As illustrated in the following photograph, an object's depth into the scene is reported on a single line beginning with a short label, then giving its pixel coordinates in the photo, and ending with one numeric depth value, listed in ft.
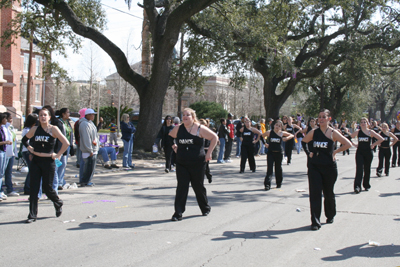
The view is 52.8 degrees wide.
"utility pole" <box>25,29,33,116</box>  98.20
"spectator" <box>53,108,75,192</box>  31.01
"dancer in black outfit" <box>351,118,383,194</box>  33.35
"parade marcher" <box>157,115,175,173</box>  42.60
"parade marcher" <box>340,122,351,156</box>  72.74
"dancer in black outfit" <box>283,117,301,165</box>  55.43
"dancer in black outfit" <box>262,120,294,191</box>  33.67
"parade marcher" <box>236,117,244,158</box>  53.26
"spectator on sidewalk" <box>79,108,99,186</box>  33.35
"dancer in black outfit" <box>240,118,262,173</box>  43.32
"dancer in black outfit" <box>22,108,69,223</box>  21.81
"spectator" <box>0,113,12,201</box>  27.22
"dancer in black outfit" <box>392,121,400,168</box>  53.21
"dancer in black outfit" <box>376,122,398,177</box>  44.60
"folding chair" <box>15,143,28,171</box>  37.67
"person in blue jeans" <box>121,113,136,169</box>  45.34
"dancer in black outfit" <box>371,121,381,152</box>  54.31
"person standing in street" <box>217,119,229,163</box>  55.47
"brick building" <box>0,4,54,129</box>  115.03
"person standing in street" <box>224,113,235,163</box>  57.26
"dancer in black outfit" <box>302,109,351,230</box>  21.81
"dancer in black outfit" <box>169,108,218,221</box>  22.38
